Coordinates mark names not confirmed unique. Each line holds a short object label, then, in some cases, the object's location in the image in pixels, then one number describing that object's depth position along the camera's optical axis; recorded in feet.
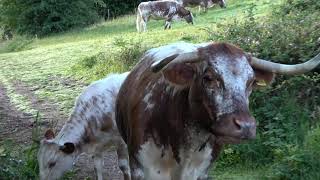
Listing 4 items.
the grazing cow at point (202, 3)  119.48
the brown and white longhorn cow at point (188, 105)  14.75
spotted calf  26.63
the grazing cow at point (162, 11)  105.19
